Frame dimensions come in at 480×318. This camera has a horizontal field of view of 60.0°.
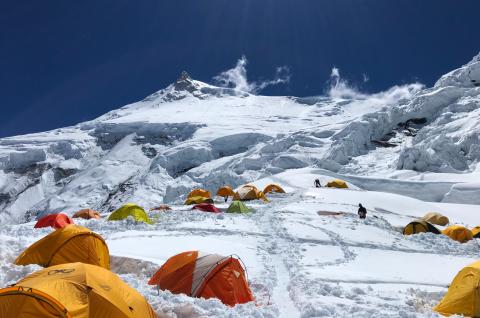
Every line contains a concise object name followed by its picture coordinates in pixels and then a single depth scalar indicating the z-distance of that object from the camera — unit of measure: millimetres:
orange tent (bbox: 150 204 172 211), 31591
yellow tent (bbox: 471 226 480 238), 27050
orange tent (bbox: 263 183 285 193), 44309
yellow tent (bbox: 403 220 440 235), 25047
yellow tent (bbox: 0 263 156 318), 6480
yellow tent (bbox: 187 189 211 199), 42000
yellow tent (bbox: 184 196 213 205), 37472
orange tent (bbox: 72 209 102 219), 29083
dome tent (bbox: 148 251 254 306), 10086
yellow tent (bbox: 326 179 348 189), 47719
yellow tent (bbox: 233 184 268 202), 39344
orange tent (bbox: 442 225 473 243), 25406
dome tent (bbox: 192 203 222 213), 29189
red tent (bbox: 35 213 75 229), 22170
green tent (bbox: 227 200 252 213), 28906
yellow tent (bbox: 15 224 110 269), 12141
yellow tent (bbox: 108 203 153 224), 23344
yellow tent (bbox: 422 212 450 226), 31688
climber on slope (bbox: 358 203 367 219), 27219
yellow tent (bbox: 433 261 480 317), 9242
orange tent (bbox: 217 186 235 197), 44438
